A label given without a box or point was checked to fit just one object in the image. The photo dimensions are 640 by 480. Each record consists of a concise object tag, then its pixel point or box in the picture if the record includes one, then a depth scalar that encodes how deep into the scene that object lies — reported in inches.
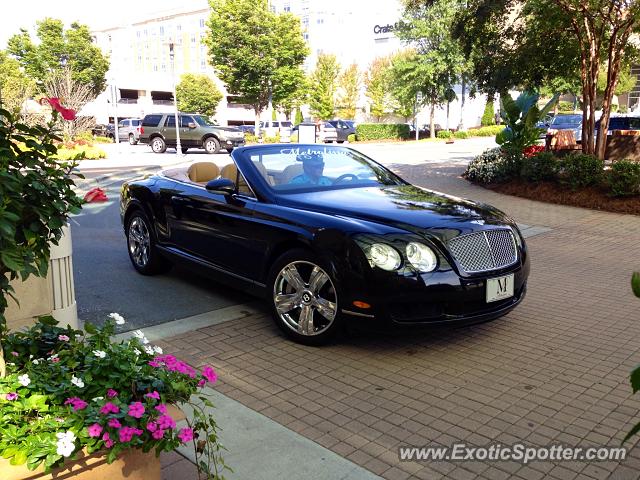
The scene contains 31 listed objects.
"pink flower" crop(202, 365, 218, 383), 97.3
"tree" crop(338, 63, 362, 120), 2346.2
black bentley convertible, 166.7
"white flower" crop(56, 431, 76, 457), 78.1
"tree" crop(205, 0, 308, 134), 1568.7
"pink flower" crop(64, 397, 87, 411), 85.4
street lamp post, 1020.5
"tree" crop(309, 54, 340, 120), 2182.6
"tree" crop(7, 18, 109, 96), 1946.4
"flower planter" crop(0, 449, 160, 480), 79.7
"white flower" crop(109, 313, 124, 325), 111.4
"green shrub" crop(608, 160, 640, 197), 452.8
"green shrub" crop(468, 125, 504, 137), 1704.8
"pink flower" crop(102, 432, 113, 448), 82.2
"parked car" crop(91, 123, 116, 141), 1900.8
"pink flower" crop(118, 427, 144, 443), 82.2
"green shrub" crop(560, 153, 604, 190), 484.4
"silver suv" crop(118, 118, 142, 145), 1540.4
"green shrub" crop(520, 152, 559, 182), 518.9
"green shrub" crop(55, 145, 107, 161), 858.5
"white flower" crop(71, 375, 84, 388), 89.4
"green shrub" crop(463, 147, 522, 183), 564.4
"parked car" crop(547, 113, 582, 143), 1136.2
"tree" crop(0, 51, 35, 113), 984.6
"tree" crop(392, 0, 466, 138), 1595.7
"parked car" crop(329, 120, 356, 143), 1566.2
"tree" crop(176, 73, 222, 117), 2615.7
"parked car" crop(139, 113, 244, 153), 1097.4
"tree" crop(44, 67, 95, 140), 1033.5
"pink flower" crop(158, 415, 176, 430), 86.2
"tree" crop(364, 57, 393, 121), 2201.4
